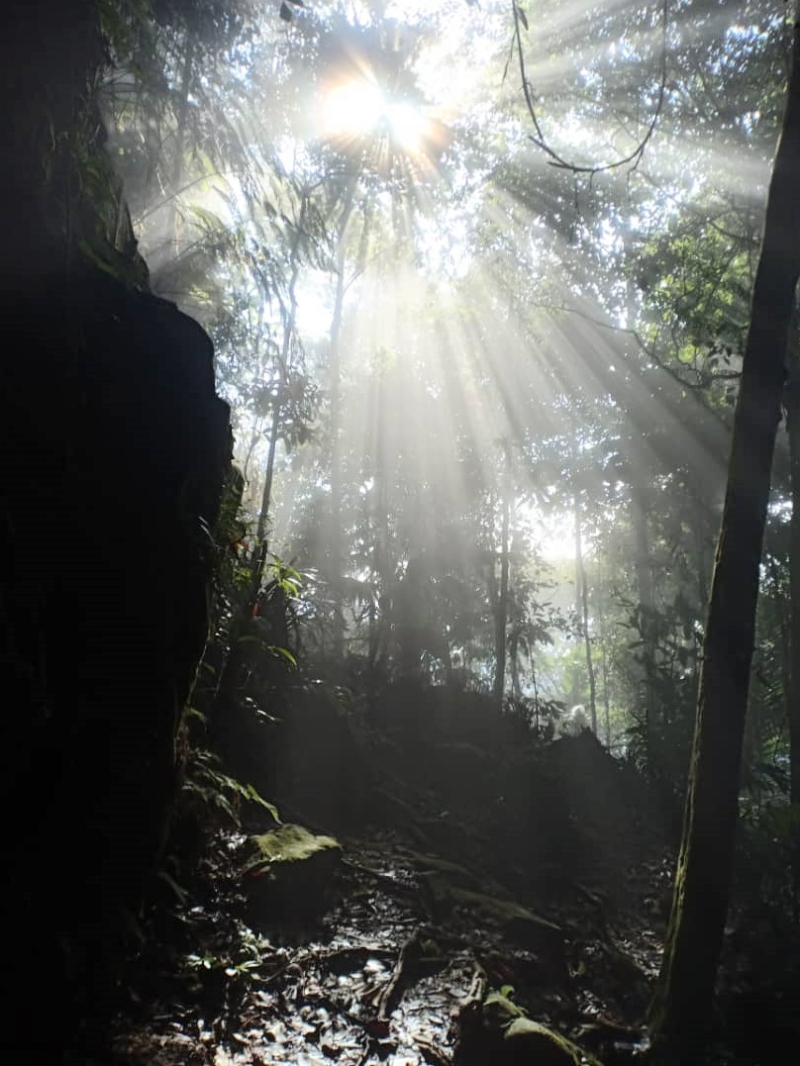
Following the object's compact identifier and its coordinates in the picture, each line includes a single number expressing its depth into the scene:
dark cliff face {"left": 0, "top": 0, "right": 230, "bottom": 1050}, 2.56
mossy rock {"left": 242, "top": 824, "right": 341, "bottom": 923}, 4.39
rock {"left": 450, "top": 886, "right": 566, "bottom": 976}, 5.41
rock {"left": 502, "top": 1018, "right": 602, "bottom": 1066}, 3.49
